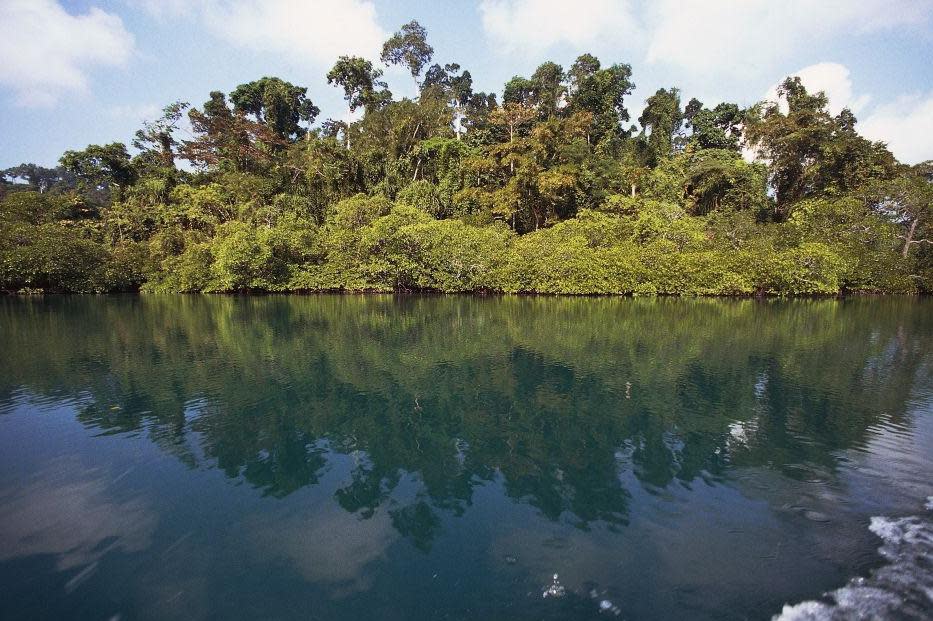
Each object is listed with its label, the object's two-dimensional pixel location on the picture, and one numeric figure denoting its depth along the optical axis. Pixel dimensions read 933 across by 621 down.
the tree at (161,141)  47.47
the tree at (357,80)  46.78
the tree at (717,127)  46.41
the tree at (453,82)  56.72
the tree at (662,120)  46.28
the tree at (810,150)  37.56
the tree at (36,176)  87.94
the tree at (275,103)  49.97
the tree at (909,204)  32.94
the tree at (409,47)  51.94
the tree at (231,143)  45.94
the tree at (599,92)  47.56
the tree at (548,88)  50.16
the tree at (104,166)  45.00
